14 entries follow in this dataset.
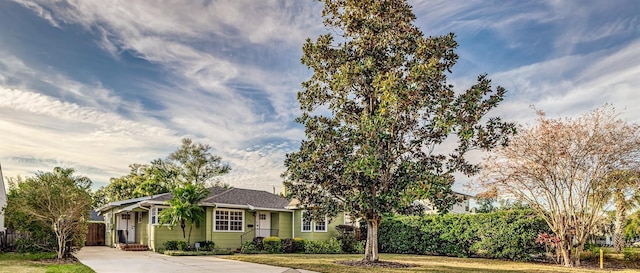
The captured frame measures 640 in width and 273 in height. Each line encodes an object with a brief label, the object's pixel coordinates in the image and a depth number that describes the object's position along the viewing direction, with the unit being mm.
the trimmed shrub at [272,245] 23352
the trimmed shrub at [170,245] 21891
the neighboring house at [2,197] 22706
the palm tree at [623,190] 16828
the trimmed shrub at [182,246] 21828
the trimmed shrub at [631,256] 18062
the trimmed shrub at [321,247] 24019
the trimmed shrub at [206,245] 22578
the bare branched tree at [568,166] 16906
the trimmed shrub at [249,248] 22906
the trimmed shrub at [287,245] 23672
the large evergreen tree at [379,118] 15445
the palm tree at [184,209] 21844
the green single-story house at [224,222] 23156
